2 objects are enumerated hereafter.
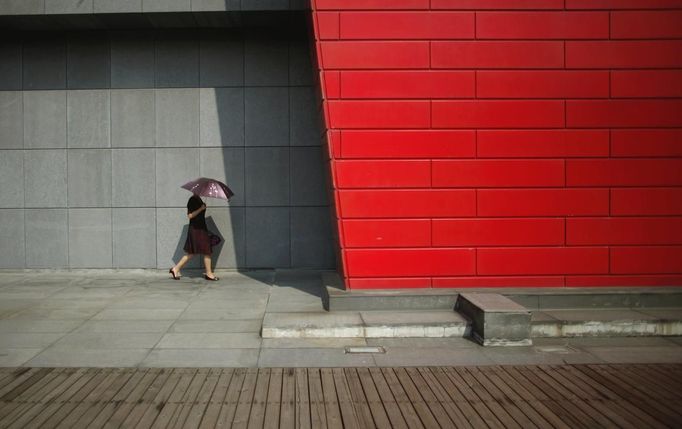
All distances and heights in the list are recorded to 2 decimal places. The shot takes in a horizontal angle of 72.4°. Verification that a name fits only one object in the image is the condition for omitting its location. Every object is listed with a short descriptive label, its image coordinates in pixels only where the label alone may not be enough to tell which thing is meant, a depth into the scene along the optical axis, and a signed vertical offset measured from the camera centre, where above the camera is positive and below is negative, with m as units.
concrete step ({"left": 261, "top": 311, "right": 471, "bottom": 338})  6.30 -1.67
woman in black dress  9.70 -0.57
